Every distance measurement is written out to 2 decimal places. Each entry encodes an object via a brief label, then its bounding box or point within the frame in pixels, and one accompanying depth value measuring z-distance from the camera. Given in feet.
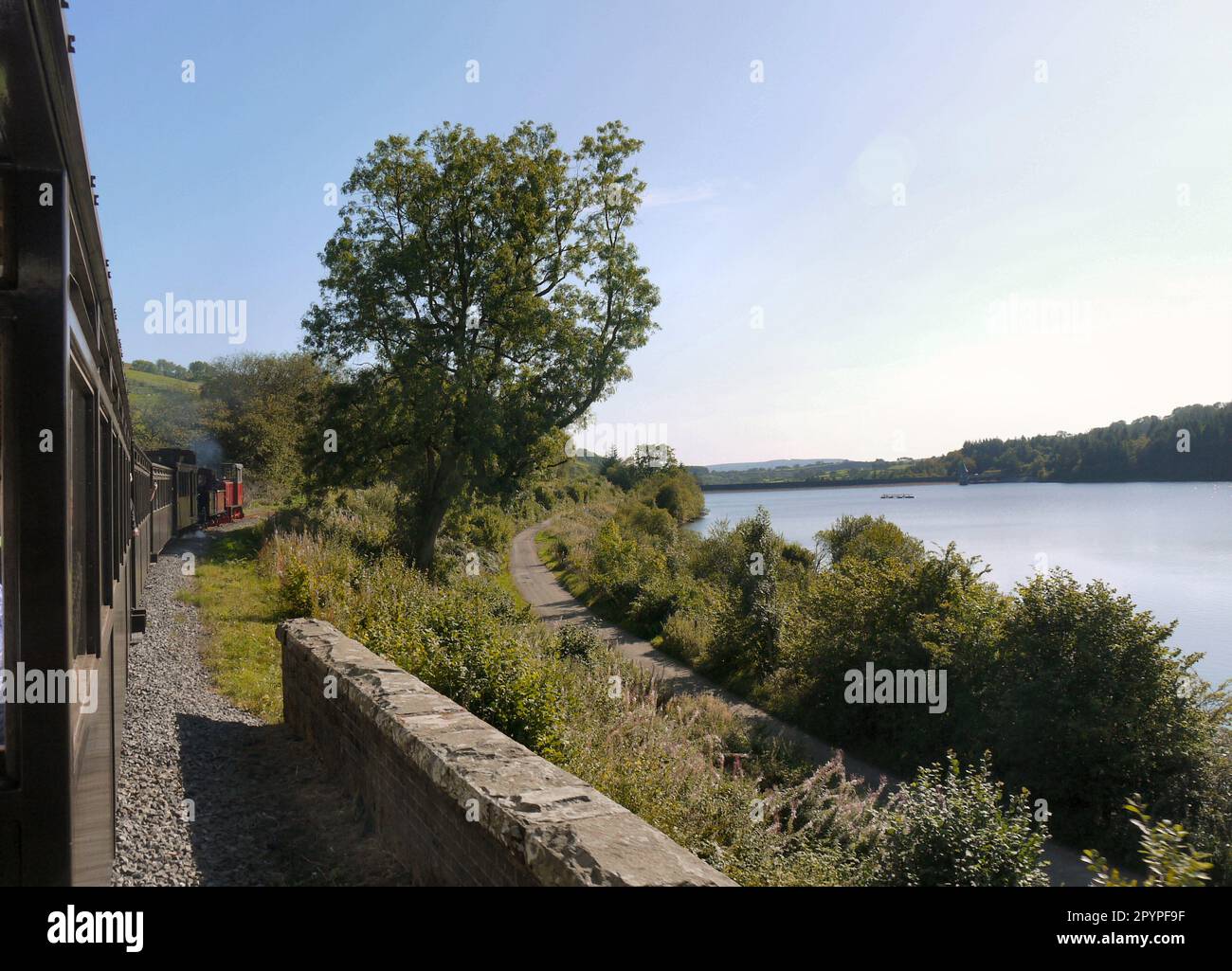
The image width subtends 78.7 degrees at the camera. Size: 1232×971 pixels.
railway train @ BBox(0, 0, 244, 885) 6.38
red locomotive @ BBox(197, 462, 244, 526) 84.69
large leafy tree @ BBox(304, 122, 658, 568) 66.23
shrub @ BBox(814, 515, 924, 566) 78.69
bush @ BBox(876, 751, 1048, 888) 17.33
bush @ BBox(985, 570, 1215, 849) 30.68
